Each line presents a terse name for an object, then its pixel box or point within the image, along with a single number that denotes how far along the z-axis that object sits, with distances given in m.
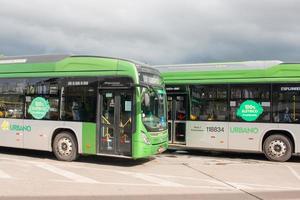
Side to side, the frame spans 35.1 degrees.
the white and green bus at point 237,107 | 15.04
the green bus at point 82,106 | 13.46
